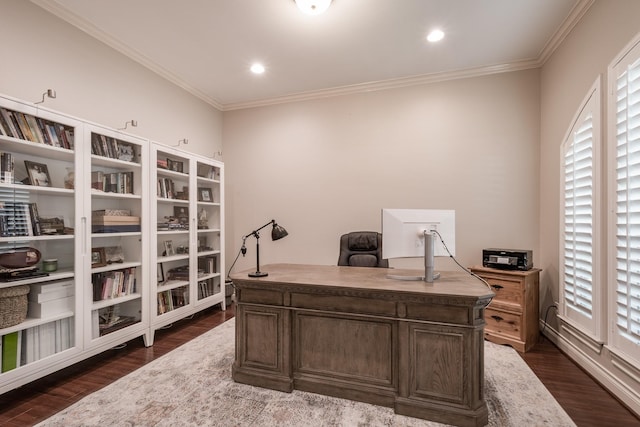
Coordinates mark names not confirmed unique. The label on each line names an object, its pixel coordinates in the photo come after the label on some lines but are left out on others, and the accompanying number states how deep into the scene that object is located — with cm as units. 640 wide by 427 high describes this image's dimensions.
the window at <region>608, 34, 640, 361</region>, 189
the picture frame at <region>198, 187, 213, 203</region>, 387
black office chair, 317
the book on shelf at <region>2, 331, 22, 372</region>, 200
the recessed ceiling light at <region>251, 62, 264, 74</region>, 350
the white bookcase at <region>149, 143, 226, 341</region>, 324
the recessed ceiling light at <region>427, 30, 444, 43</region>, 286
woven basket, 200
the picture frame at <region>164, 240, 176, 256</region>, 343
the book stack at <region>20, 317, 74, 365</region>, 214
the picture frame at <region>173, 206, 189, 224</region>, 353
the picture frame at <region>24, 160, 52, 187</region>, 223
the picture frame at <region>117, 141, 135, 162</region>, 285
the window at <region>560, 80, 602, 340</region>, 231
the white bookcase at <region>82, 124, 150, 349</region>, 255
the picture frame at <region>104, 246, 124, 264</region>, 276
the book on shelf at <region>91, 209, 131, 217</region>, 260
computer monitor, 212
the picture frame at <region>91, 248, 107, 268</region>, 259
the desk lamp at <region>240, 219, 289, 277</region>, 261
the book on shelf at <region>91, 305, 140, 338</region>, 256
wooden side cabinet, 282
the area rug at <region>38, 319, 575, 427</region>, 183
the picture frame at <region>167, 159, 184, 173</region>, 341
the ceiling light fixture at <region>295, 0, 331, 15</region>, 237
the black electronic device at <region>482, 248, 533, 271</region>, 294
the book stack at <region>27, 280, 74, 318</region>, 221
